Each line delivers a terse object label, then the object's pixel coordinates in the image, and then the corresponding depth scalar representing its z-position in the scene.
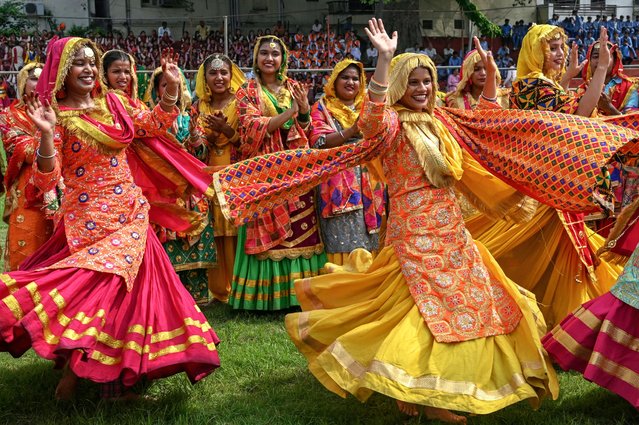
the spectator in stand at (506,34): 26.38
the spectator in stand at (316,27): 29.45
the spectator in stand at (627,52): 24.17
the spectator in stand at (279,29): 28.38
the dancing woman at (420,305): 3.88
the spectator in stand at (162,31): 28.27
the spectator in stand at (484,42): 25.16
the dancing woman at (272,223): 6.73
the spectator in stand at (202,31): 28.02
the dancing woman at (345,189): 6.80
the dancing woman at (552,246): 5.09
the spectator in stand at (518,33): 26.17
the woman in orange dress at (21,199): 6.24
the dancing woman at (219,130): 6.98
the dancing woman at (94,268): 4.03
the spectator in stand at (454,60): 22.92
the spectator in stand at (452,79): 15.73
